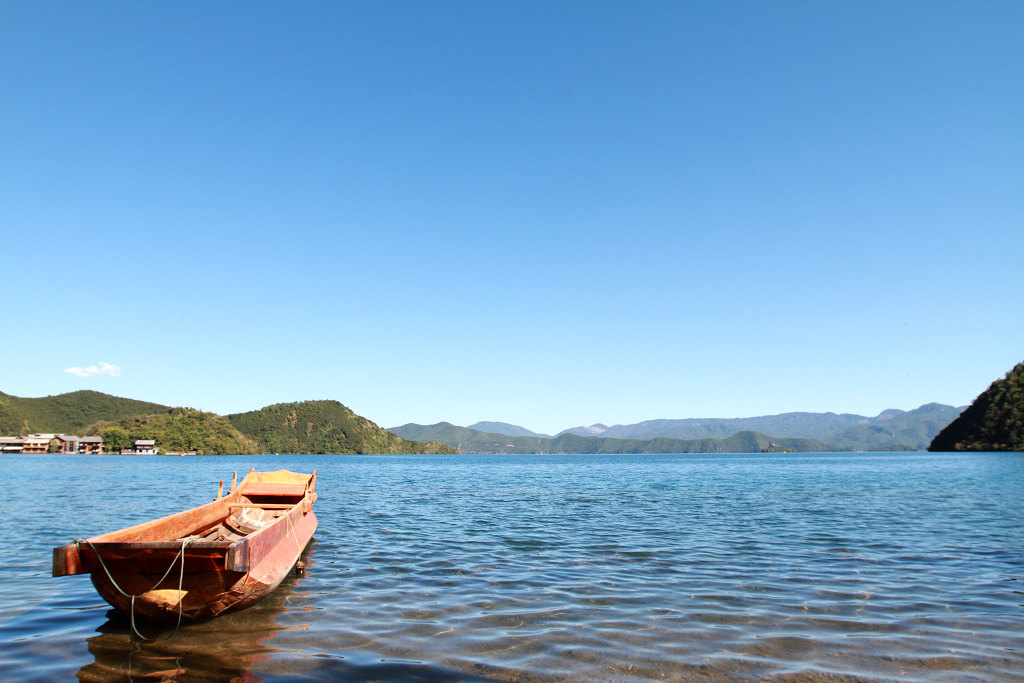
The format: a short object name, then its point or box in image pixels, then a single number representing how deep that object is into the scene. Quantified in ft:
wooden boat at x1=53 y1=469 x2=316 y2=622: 29.27
